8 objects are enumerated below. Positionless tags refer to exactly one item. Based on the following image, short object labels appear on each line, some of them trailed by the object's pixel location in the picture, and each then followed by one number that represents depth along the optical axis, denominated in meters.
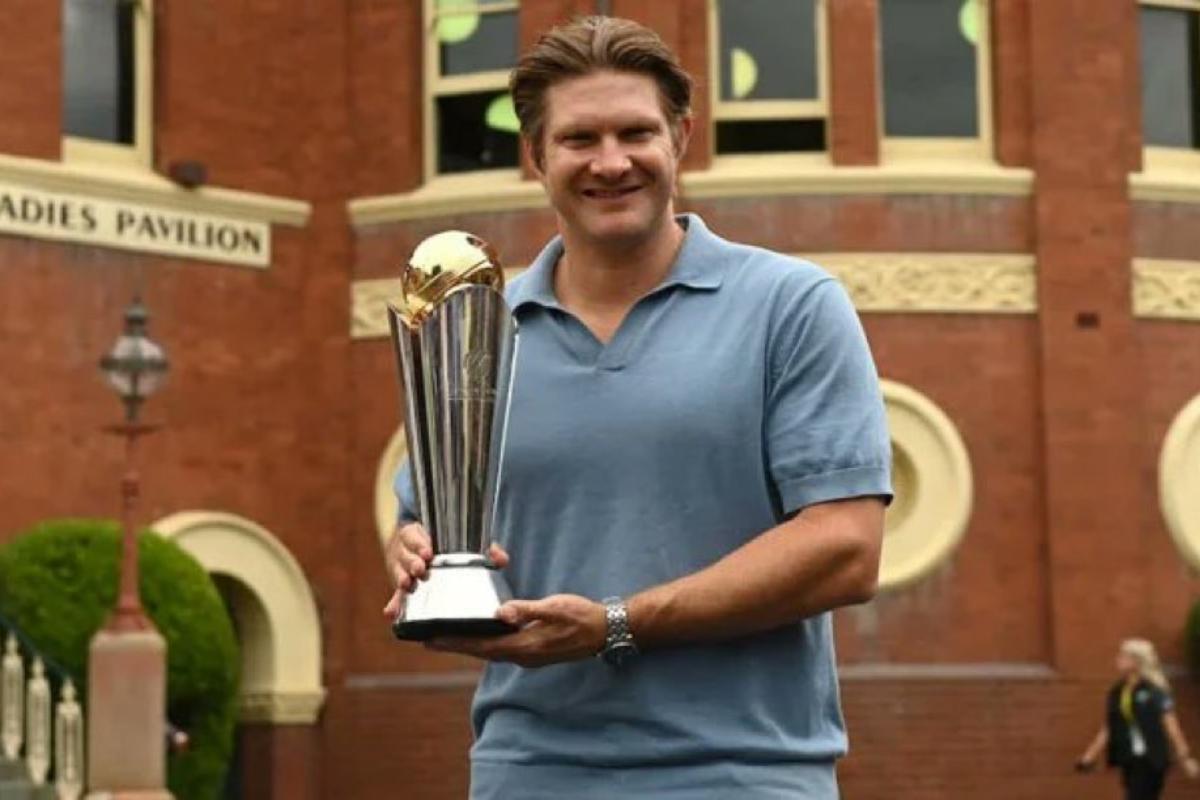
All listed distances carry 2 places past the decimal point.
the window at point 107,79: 20.67
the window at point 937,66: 21.00
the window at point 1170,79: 21.45
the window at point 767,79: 20.83
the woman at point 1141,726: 18.41
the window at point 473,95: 21.45
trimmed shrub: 18.44
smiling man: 3.68
